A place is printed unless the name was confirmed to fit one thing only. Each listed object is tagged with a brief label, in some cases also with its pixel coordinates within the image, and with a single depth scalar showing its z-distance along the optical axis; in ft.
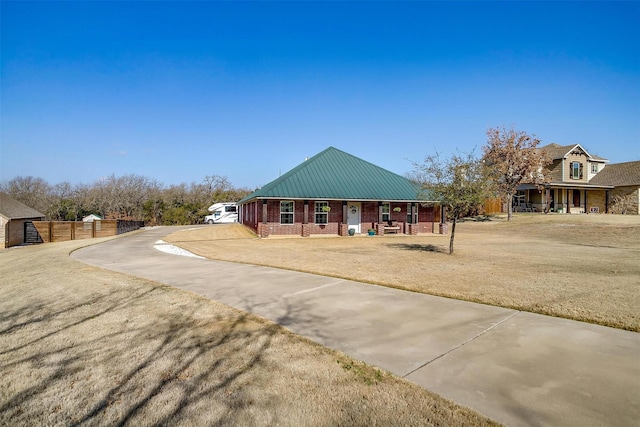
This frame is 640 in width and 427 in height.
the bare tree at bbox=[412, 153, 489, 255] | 43.45
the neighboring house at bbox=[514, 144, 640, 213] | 113.80
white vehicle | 136.81
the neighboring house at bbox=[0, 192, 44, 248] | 85.20
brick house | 74.02
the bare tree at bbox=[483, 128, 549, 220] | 104.01
